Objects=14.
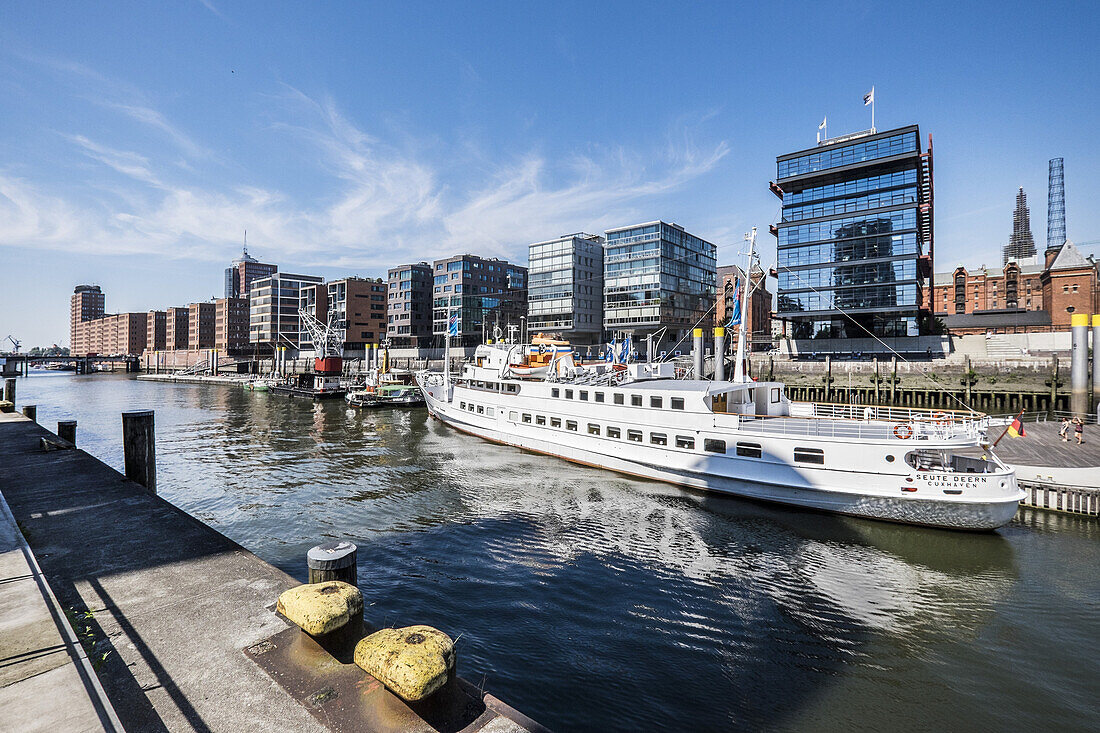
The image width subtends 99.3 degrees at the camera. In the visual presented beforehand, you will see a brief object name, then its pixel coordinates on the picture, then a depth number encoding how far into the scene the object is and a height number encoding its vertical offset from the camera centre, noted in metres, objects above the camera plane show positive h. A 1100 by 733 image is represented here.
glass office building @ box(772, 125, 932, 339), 66.12 +19.33
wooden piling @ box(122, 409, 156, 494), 15.53 -2.73
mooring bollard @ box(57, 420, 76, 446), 22.09 -3.16
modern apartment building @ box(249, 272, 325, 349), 145.00 +16.84
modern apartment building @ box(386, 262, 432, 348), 130.38 +16.44
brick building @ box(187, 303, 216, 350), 185.00 +15.18
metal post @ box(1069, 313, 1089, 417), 36.16 -0.44
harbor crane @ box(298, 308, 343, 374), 86.94 +1.63
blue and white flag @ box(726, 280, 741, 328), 27.32 +2.99
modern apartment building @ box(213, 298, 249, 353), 169.00 +14.85
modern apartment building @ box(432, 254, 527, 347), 122.44 +18.56
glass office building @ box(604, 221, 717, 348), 98.81 +18.08
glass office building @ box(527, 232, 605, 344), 106.38 +17.56
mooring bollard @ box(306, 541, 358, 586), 7.16 -3.09
